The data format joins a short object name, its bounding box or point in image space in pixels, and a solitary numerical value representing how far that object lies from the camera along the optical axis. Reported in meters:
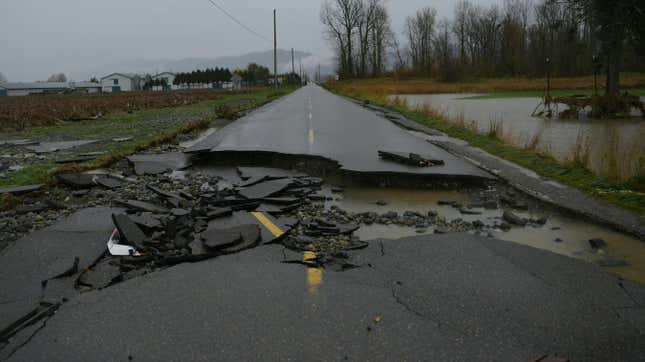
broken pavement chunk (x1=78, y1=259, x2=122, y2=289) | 4.27
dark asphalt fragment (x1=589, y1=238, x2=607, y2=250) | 5.30
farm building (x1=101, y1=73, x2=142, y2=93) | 162.25
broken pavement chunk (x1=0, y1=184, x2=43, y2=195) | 7.62
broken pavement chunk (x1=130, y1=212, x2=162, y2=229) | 5.66
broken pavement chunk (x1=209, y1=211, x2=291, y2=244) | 5.48
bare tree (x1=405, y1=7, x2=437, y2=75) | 121.00
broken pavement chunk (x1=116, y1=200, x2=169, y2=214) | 6.54
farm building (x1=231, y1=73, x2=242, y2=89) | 105.64
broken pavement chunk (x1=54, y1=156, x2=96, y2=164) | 10.85
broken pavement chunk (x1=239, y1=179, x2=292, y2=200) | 7.20
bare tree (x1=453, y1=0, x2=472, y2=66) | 110.12
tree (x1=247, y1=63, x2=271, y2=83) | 146.75
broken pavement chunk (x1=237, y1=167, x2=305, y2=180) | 8.62
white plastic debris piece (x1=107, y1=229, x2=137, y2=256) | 4.99
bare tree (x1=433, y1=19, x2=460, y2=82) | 73.50
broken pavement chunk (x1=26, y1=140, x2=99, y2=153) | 12.99
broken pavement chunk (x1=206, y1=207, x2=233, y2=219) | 6.21
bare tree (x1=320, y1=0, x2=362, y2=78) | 103.06
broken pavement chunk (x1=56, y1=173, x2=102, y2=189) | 8.15
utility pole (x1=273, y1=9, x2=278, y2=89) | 61.50
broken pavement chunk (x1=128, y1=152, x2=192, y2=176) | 9.66
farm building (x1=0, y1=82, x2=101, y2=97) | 137.00
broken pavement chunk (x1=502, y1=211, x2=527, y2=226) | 6.24
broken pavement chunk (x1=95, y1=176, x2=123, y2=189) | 8.18
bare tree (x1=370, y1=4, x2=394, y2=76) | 105.69
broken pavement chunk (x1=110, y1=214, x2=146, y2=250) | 5.17
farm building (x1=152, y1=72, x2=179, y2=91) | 187.25
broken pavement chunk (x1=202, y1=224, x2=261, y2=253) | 5.07
